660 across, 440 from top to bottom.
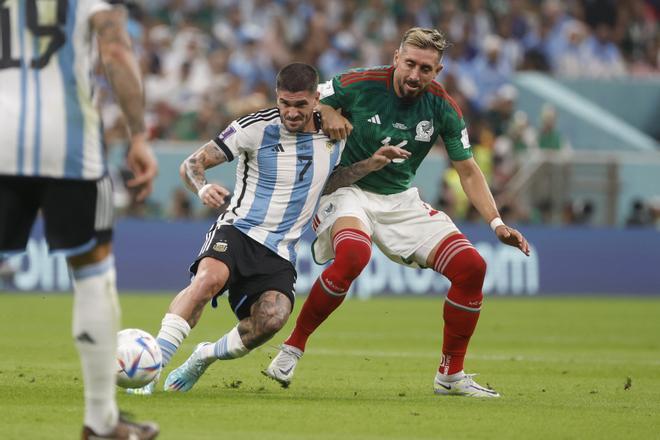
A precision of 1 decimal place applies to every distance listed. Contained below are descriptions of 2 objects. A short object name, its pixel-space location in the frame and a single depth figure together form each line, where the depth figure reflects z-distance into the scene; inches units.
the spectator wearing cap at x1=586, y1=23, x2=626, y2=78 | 2132.1
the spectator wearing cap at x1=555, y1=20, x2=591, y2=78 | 2102.6
